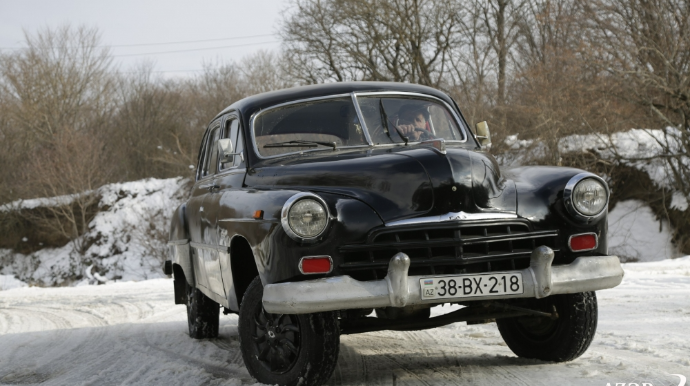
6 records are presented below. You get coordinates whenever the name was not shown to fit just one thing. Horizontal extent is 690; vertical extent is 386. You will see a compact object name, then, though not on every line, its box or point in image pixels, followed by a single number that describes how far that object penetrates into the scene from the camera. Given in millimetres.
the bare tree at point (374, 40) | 28359
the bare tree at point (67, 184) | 31031
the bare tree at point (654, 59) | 17641
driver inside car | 5523
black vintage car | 4047
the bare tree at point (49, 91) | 36000
